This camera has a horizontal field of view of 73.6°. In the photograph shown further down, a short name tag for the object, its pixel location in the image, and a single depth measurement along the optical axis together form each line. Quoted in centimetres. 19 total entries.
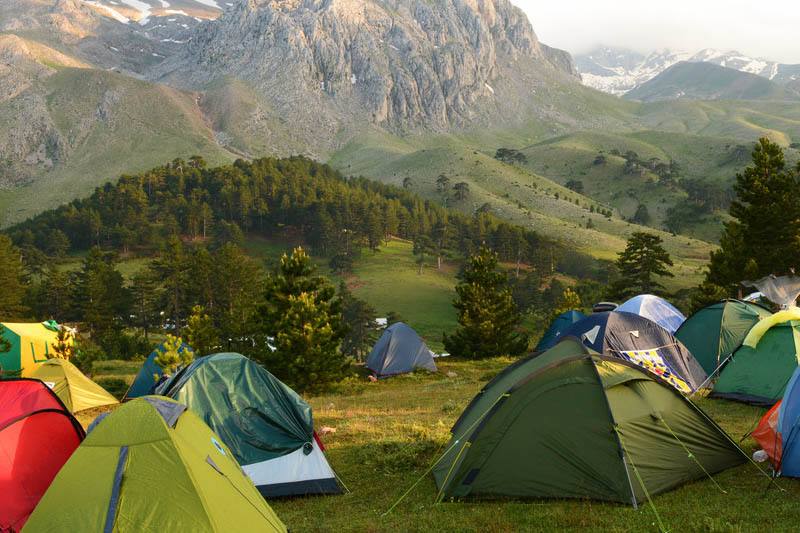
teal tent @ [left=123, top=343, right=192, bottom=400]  2522
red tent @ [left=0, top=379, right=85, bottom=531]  845
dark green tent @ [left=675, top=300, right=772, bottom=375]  2036
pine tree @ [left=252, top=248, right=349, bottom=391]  2711
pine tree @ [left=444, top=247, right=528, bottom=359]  3953
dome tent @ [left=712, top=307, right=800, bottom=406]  1485
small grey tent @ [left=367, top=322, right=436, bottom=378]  3456
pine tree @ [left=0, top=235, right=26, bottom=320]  6479
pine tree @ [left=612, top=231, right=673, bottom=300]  5850
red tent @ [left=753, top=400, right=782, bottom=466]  959
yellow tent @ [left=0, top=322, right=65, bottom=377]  3594
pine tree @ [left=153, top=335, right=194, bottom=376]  2145
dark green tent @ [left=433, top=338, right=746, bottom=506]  879
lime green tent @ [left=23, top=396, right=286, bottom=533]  650
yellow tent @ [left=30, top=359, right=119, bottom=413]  2217
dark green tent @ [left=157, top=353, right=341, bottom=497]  1077
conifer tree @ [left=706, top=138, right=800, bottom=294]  3559
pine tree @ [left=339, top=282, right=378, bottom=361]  7544
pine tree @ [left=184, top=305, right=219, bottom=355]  3956
